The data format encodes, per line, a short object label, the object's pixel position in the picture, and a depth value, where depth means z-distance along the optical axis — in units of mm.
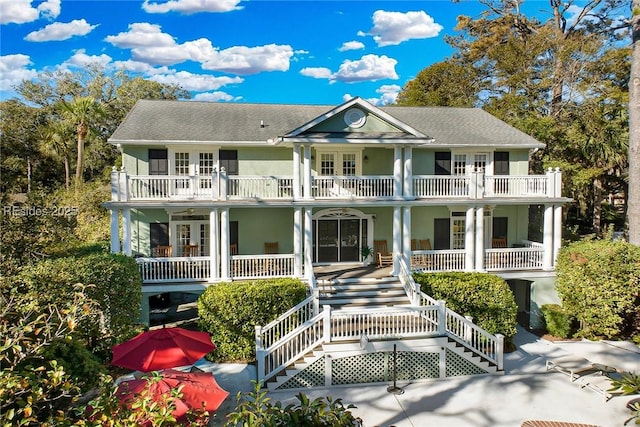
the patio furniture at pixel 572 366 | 11625
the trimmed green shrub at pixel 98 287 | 10492
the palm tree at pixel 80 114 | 28391
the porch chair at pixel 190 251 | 17281
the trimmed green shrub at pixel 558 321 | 15359
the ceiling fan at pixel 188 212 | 16969
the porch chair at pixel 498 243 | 18969
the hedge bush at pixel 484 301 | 13977
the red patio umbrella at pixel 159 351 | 9125
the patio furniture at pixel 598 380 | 10978
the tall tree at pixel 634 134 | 16750
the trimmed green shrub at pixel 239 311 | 12992
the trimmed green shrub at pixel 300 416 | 4492
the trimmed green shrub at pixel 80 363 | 7207
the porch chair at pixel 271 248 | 17750
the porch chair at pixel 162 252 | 16781
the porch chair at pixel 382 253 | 17516
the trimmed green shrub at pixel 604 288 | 14398
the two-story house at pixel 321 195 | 15492
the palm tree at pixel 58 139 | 32494
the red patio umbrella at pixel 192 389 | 7363
